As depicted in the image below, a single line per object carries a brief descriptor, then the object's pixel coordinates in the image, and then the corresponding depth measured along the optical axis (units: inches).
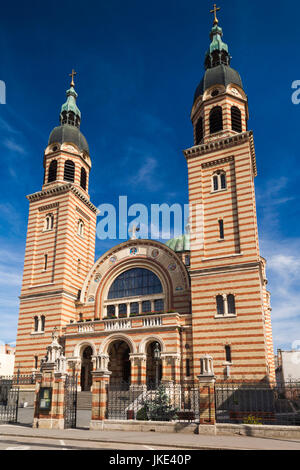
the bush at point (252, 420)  683.1
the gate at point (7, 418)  864.5
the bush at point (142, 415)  746.8
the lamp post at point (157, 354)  1004.9
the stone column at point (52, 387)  760.3
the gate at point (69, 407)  773.2
